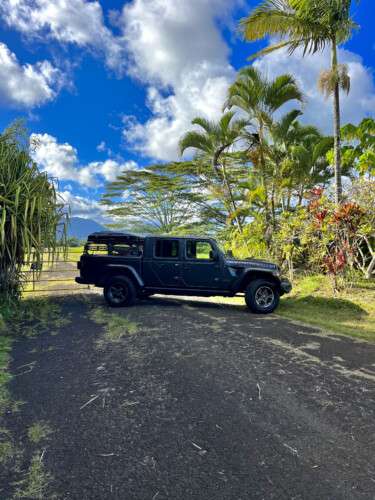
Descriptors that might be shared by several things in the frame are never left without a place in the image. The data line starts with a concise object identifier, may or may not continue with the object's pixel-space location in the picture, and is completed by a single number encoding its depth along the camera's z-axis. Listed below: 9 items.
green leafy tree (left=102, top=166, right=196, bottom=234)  30.05
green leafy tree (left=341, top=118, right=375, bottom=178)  13.27
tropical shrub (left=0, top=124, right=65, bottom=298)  6.20
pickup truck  8.09
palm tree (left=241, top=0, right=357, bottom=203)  9.96
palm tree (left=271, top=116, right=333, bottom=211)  15.09
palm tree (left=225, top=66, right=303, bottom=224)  13.04
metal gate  7.31
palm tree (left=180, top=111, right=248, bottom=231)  15.47
